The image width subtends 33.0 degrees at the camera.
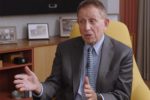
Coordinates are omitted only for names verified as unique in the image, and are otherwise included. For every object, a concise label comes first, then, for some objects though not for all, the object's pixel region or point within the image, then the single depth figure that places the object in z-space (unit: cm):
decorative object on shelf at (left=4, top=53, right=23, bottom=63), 261
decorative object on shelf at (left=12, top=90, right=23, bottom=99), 256
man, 152
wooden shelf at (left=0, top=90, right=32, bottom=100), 257
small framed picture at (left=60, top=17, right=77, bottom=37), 332
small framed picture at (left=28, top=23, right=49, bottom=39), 301
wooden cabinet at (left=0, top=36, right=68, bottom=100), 257
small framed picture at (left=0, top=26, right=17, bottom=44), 264
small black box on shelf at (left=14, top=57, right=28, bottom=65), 255
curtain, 379
